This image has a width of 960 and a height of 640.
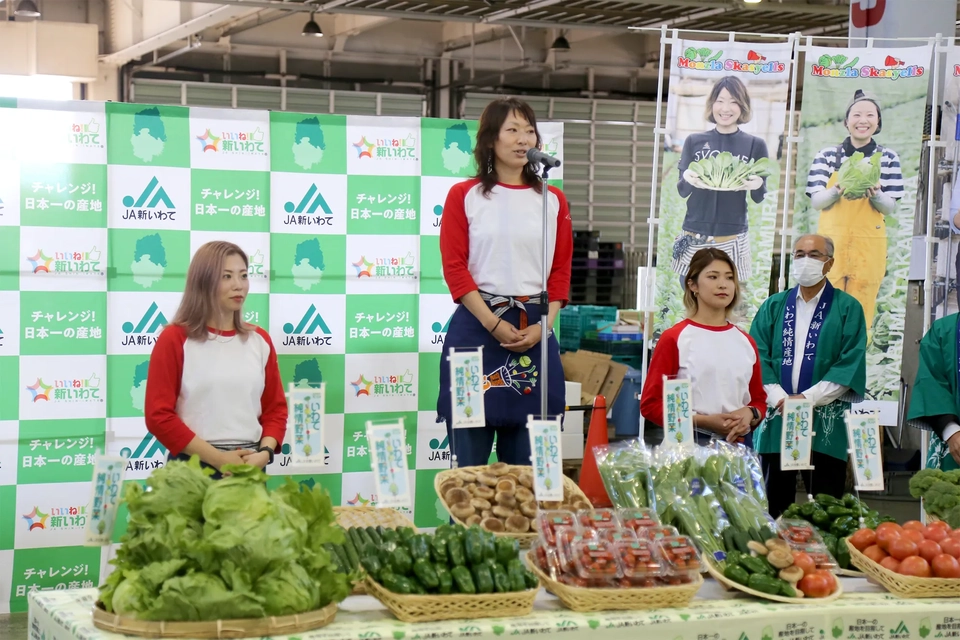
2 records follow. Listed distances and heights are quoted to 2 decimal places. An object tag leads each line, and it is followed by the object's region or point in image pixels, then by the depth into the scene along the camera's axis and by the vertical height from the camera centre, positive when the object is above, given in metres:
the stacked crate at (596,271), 14.16 -0.16
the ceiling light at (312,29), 12.02 +2.35
